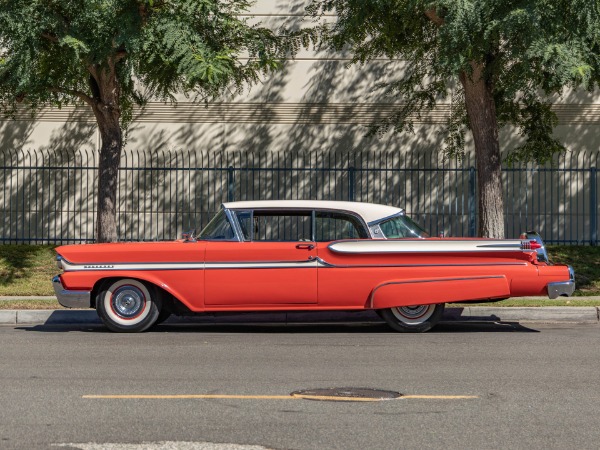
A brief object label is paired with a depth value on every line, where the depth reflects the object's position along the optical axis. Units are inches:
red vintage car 523.5
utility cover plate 342.0
